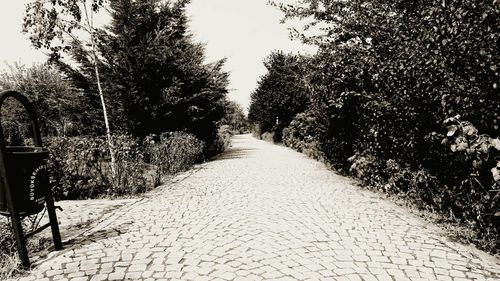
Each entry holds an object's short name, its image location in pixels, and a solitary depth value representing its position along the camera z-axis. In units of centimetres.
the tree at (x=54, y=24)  941
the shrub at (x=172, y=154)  1010
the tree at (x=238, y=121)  8100
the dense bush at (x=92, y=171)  703
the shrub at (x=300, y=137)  1522
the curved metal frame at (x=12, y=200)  349
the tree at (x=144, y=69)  1191
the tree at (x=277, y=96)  2223
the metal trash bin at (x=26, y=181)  361
